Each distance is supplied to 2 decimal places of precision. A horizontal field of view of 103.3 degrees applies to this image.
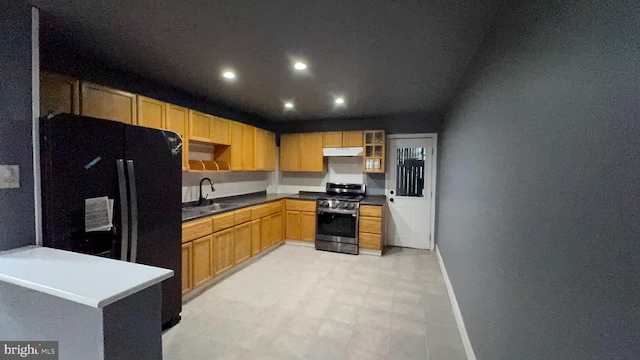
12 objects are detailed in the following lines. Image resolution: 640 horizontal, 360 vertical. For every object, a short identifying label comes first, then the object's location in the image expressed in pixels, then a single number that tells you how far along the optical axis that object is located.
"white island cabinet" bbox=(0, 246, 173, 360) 0.97
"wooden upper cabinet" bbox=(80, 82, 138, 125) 2.23
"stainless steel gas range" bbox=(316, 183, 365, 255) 4.40
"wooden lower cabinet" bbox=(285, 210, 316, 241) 4.73
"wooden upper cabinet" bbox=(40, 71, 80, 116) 2.06
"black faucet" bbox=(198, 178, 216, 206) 3.68
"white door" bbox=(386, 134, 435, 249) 4.68
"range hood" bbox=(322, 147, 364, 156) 4.77
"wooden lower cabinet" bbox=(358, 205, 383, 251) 4.31
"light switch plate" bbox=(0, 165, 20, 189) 1.53
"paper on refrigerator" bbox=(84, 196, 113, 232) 1.73
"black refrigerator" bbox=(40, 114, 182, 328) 1.62
